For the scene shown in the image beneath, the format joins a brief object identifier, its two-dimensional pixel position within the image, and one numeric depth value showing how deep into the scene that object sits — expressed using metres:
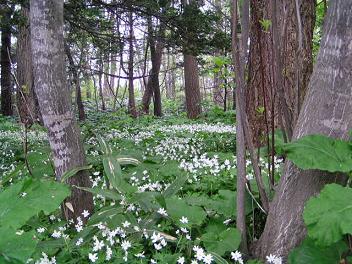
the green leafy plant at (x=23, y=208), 1.60
